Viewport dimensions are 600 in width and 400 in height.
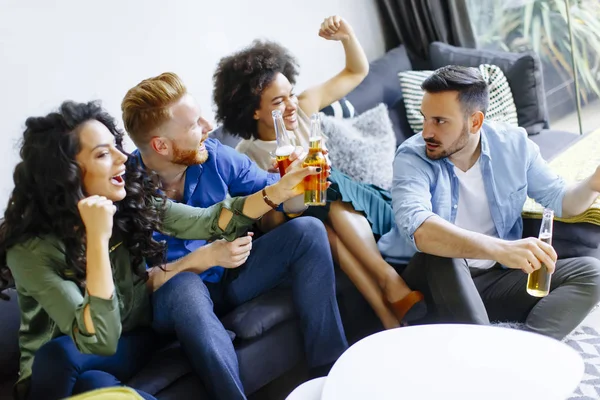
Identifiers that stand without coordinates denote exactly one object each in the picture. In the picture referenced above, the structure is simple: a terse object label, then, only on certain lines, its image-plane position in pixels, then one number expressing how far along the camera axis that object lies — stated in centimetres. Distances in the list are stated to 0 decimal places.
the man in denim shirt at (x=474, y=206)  226
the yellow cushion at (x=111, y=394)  175
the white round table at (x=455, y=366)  172
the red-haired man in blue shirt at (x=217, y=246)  231
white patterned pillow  343
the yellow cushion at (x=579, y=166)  239
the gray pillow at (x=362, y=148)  302
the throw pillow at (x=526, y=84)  350
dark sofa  213
